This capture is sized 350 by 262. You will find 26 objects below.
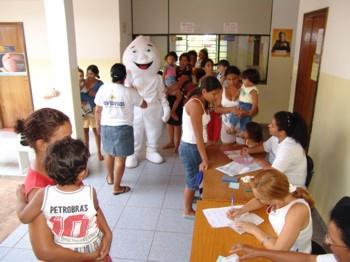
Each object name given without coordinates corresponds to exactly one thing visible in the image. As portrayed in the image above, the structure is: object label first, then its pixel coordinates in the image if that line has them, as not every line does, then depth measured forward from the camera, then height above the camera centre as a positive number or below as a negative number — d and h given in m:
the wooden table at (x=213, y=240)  1.37 -0.90
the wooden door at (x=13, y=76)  5.12 -0.49
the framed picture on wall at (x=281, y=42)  5.46 +0.14
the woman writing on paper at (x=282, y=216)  1.37 -0.76
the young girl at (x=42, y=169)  1.17 -0.51
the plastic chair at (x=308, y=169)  2.25 -0.87
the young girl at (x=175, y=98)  4.29 -0.68
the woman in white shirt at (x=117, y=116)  2.97 -0.67
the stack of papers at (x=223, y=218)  1.58 -0.89
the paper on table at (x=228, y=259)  1.32 -0.90
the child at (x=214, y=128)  3.52 -0.92
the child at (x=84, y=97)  3.92 -0.62
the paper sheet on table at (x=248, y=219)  1.57 -0.90
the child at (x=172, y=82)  4.21 -0.46
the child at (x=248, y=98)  3.15 -0.50
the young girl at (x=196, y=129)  2.30 -0.61
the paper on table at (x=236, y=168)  2.16 -0.85
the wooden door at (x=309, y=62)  3.05 -0.13
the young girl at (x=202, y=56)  5.29 -0.13
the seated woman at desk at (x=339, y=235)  1.05 -0.64
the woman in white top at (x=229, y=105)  3.22 -0.59
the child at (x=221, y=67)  4.21 -0.25
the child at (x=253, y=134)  2.66 -0.73
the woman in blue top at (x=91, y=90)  3.93 -0.53
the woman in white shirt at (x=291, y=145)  1.99 -0.62
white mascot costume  3.84 -0.49
